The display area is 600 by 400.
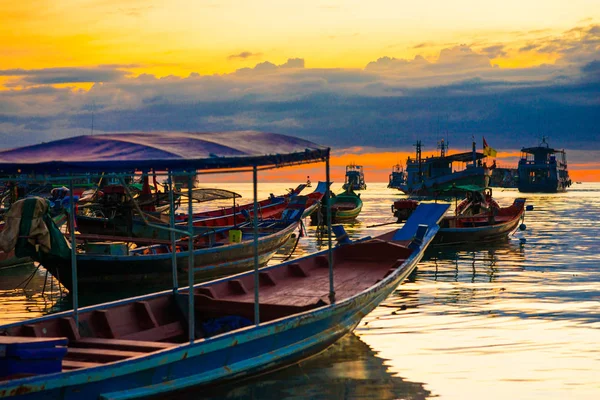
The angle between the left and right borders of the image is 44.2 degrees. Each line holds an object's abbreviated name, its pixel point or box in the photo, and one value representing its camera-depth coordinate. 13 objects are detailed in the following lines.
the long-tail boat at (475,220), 26.19
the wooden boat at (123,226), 21.69
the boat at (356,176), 137.62
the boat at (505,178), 152.38
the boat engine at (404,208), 34.22
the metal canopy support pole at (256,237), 8.35
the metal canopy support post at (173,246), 10.08
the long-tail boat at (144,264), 16.28
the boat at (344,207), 38.96
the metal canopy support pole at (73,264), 8.75
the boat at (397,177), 162.75
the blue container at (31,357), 6.95
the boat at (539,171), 110.56
